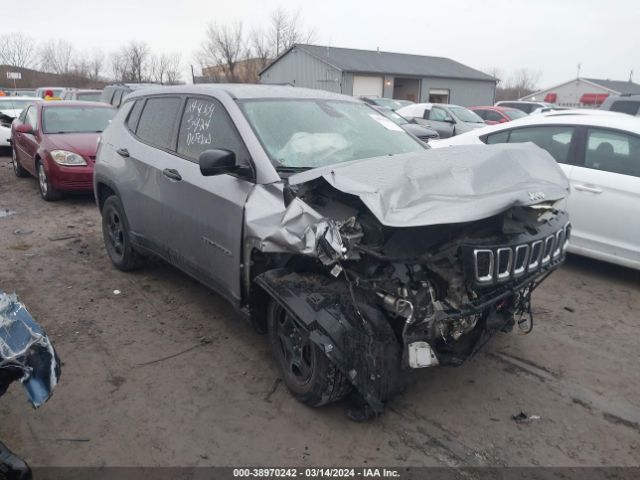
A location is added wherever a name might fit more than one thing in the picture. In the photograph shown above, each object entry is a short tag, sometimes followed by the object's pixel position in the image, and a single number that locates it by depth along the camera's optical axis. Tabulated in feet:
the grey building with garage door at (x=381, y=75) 113.60
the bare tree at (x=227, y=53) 152.05
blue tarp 6.95
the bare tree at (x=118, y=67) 156.84
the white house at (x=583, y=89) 173.29
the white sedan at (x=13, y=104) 47.88
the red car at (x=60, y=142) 25.85
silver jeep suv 8.55
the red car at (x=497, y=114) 53.72
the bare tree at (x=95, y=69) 164.96
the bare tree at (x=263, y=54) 154.30
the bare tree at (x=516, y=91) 219.98
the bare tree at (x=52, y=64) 171.83
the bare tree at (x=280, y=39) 158.92
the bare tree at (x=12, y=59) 163.32
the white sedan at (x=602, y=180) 15.93
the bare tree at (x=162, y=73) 157.54
